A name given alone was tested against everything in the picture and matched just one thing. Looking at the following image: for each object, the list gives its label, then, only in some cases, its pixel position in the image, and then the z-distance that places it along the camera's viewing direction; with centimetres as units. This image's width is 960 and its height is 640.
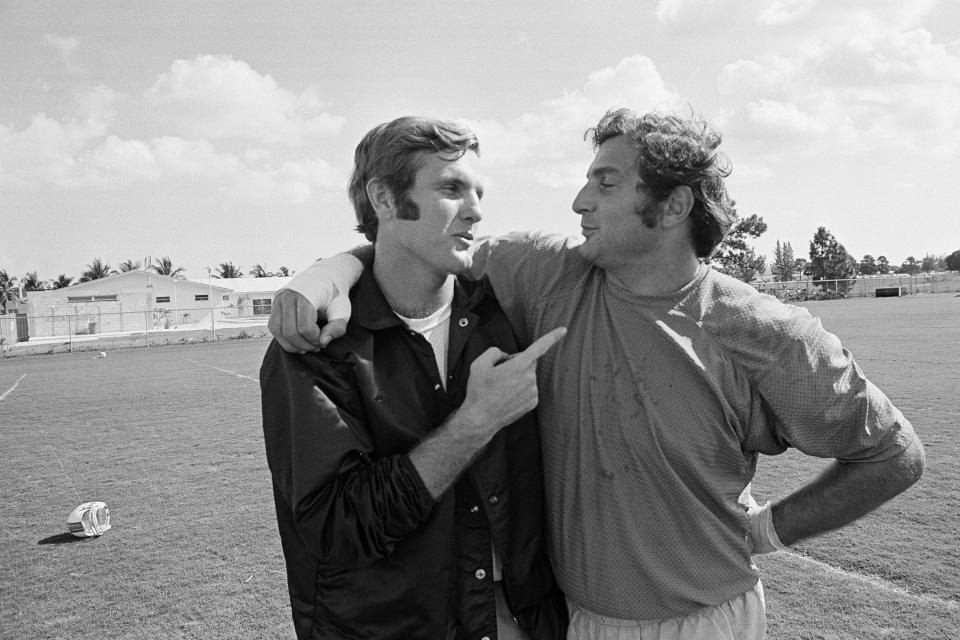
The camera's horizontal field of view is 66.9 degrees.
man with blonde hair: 194
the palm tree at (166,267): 10219
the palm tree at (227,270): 10300
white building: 5406
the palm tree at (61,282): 9050
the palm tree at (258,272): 10344
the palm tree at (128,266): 9962
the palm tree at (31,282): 8850
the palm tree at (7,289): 7897
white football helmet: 637
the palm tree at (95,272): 9450
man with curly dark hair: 217
